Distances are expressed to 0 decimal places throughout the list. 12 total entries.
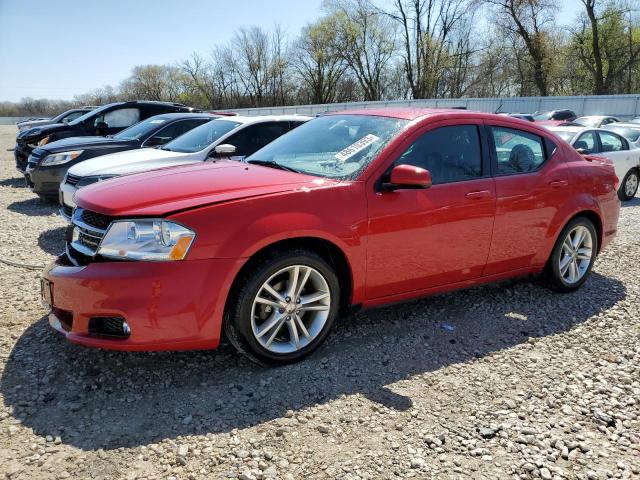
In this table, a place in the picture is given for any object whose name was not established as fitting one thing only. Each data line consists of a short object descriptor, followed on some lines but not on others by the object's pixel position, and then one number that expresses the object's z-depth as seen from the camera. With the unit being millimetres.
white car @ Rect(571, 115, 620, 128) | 17914
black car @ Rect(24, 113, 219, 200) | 8008
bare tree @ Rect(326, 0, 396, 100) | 52375
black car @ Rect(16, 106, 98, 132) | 17138
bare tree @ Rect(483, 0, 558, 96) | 39219
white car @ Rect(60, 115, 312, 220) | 6355
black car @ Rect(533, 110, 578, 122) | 21534
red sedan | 2871
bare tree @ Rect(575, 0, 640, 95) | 37594
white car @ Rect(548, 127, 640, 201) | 10141
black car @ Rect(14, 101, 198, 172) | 10984
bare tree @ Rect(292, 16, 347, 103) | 53719
